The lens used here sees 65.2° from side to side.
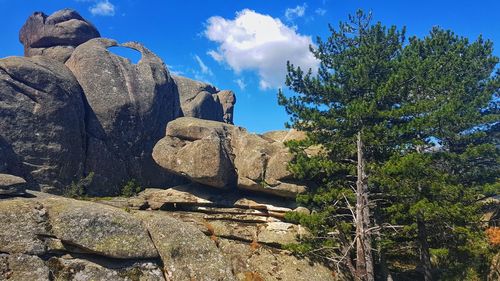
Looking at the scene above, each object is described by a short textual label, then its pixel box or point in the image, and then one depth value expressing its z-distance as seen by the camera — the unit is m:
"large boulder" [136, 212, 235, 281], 23.14
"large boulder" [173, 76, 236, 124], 54.06
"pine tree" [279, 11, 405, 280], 25.56
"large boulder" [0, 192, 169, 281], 20.06
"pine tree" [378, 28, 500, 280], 24.67
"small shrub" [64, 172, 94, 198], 31.80
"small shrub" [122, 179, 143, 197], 35.34
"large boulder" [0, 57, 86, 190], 31.67
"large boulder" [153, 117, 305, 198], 30.55
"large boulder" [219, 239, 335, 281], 25.16
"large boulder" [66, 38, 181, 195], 36.79
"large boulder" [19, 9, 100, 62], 44.97
